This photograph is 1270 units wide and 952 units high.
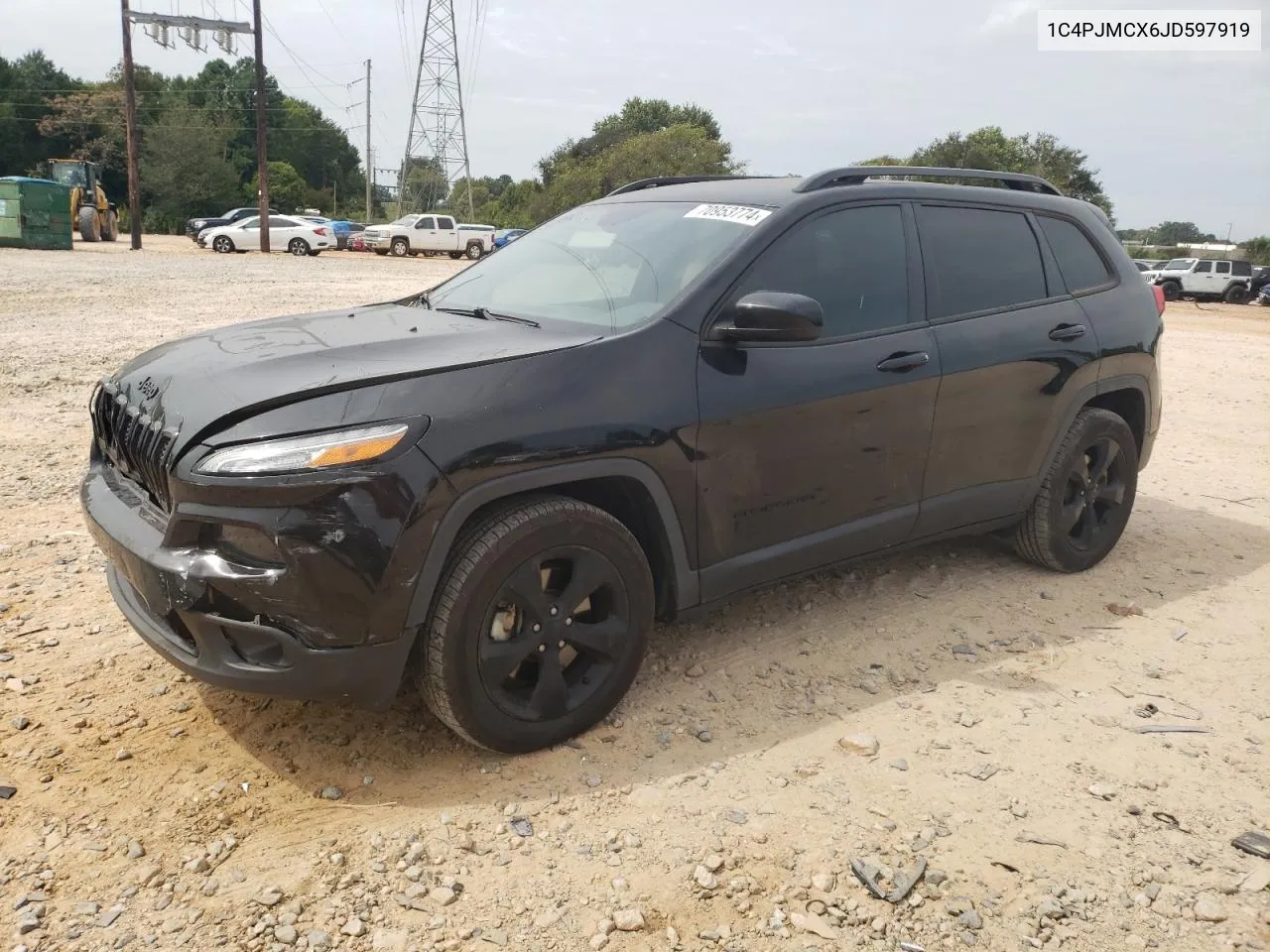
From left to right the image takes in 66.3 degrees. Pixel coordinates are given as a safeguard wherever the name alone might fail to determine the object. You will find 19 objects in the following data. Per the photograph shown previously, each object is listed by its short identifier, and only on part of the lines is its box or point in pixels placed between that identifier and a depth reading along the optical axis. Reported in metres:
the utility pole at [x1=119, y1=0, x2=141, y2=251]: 31.56
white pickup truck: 35.50
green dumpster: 27.41
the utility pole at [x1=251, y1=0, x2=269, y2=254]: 30.81
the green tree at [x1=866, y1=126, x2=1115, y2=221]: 53.62
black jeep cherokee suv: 2.51
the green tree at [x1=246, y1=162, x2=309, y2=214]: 64.38
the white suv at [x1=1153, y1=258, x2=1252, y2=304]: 30.81
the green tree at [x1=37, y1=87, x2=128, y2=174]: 58.94
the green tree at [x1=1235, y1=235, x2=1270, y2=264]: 50.28
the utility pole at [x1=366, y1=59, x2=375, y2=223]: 61.69
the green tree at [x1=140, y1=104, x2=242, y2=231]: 53.22
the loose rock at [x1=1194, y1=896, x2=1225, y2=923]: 2.38
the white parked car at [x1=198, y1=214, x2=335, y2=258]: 33.09
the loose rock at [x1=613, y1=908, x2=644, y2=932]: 2.32
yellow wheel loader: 33.25
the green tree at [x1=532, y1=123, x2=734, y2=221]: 45.53
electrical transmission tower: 52.38
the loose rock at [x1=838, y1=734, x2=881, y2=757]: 3.06
